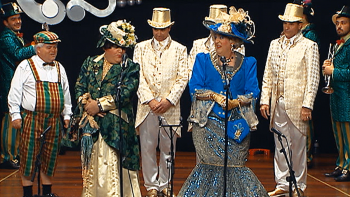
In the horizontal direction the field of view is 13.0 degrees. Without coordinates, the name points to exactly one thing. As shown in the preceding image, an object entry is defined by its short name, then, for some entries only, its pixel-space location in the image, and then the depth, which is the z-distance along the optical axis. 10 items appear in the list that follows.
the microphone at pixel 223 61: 12.17
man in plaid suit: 14.74
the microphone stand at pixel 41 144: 13.51
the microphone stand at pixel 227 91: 12.11
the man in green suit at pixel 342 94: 18.03
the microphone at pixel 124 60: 12.58
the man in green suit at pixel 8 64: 19.34
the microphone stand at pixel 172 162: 13.32
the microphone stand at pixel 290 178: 11.54
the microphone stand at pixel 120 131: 12.42
